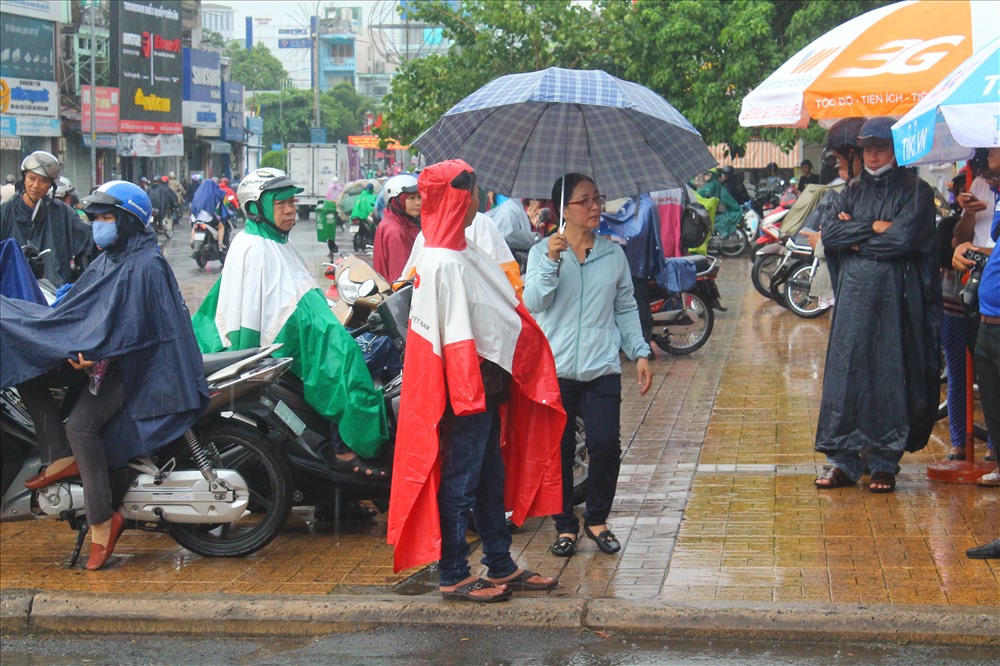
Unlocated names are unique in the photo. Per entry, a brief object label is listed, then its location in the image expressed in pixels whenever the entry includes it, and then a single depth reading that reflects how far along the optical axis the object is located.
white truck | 54.00
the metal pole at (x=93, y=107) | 45.25
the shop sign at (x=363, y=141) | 94.94
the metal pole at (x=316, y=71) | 61.22
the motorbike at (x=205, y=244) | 25.44
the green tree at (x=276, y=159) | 62.58
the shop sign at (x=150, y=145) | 59.12
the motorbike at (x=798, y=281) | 14.84
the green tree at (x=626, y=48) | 23.67
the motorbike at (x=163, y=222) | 36.94
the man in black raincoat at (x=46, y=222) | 8.80
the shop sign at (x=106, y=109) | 56.56
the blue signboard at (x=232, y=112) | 77.31
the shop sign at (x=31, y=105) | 48.47
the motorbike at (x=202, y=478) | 6.00
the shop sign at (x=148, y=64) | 60.00
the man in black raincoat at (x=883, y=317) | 6.83
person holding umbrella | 5.84
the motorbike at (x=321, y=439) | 6.25
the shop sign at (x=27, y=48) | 48.75
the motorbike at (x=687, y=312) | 12.21
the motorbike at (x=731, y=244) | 24.70
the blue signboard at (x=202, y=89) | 69.19
